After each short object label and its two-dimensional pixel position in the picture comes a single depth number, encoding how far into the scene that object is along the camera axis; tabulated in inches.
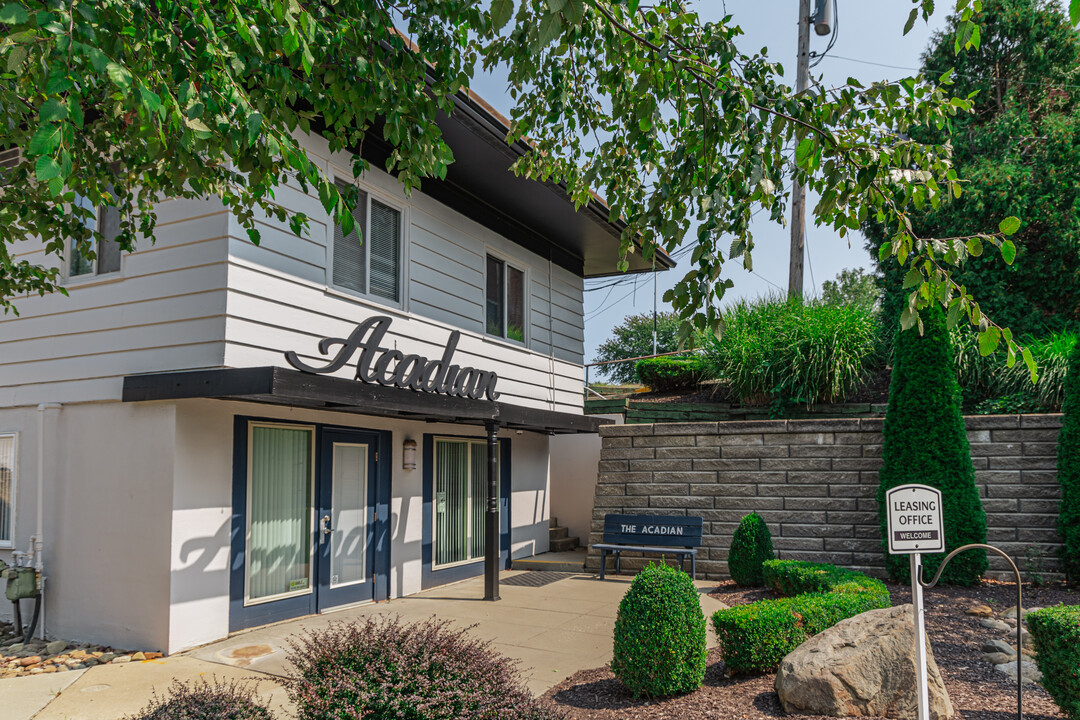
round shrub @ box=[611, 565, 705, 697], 196.7
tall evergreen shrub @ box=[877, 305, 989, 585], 341.1
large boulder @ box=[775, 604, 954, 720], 177.0
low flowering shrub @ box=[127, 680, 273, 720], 133.8
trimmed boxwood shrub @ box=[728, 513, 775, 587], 366.0
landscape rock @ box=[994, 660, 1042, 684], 205.9
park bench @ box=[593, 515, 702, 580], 403.2
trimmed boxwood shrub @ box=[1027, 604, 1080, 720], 168.6
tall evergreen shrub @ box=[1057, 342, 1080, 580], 337.4
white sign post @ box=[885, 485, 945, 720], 170.7
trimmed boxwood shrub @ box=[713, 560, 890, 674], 209.2
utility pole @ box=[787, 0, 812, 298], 633.0
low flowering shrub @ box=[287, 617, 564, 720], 139.9
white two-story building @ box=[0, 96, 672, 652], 273.3
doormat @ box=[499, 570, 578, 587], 409.9
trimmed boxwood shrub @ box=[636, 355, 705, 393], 621.3
